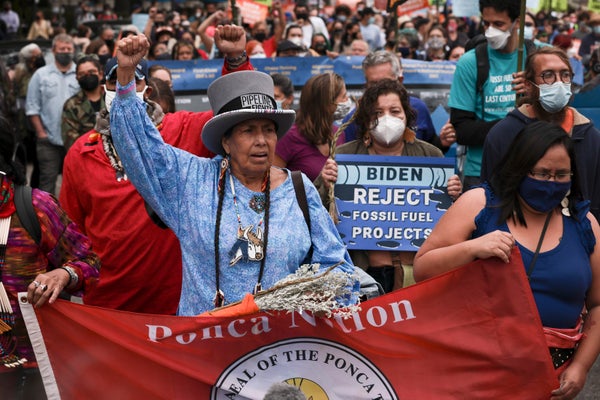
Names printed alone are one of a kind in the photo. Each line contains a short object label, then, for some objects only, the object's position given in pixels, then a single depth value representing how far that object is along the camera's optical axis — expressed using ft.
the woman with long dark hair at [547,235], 12.89
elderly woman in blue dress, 12.12
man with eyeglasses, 17.46
